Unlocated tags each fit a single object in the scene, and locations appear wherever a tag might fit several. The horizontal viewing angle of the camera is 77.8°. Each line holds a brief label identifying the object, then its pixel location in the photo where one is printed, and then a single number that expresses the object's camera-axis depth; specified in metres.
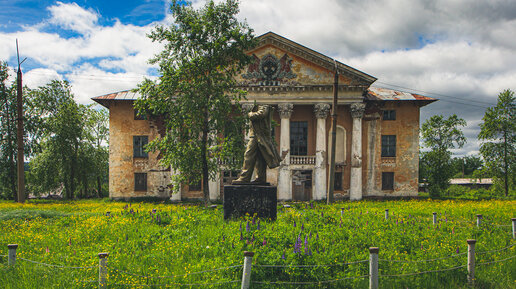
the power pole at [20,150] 20.20
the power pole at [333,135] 18.67
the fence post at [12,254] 6.21
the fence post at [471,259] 6.09
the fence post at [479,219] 11.33
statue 10.47
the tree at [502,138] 30.55
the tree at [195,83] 18.66
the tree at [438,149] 31.83
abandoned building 25.84
